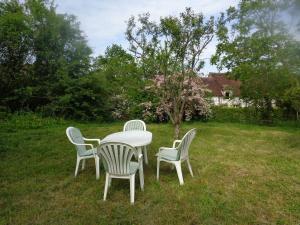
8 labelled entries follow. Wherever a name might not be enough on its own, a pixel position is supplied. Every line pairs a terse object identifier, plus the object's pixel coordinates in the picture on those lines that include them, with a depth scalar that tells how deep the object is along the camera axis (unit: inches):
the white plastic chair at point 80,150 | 186.1
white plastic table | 174.6
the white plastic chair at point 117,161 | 142.2
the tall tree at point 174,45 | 266.4
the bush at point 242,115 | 555.5
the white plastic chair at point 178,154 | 173.9
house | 595.6
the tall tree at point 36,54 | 478.9
